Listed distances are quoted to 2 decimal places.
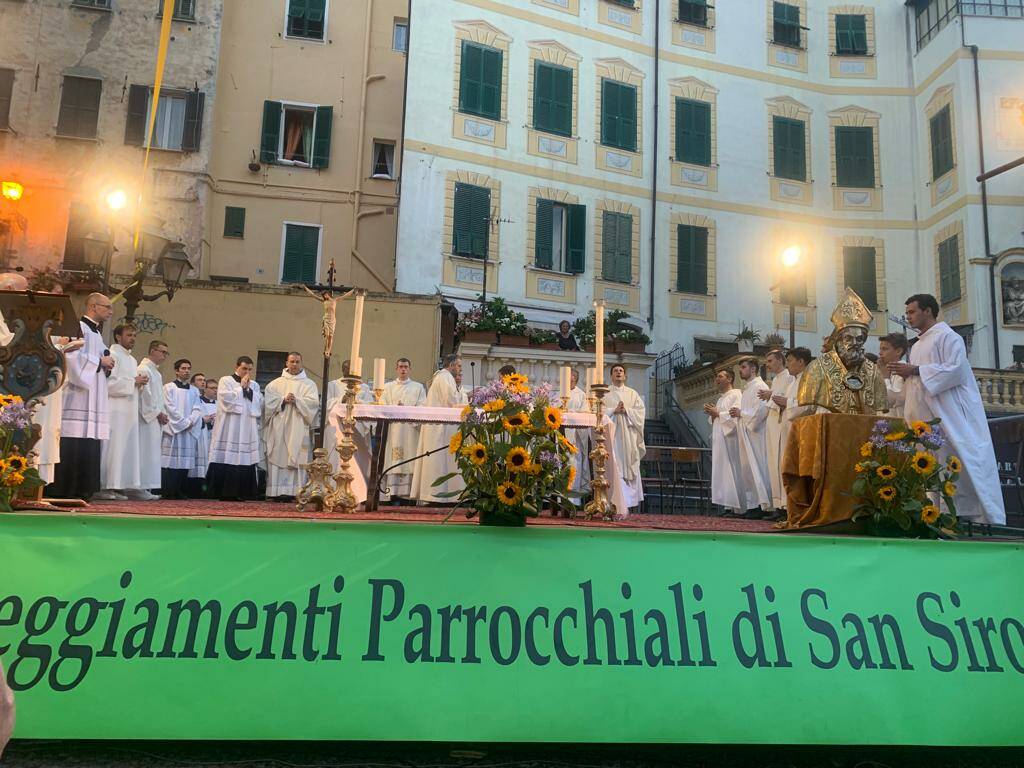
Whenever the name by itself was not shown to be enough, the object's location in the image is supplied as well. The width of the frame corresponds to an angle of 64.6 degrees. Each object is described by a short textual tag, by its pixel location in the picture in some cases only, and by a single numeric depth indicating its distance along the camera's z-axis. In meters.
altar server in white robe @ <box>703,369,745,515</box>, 12.02
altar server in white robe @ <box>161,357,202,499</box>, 12.23
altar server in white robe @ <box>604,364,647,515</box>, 10.78
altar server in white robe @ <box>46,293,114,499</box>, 8.10
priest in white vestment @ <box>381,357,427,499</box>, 11.52
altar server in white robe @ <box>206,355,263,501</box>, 11.48
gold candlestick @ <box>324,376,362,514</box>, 7.20
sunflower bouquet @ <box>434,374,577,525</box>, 4.61
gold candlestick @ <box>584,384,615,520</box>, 7.42
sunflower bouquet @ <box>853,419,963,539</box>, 5.27
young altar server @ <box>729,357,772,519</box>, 11.38
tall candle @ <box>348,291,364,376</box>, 7.11
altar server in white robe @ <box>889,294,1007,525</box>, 6.55
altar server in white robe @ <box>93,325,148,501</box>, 9.39
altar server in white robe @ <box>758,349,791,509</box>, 11.05
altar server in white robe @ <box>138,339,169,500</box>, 10.18
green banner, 3.43
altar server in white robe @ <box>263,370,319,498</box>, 11.41
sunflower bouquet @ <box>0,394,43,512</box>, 5.08
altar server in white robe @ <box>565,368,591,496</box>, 10.73
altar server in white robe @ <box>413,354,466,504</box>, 11.00
